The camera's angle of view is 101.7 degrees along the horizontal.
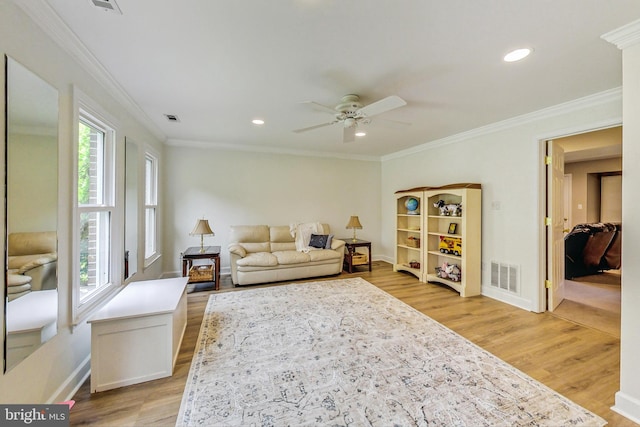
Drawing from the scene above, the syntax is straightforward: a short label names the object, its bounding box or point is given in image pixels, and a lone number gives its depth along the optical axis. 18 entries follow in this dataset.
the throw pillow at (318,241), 5.02
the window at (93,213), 2.01
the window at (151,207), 3.92
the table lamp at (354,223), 5.37
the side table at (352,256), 5.09
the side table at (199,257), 4.01
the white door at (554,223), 3.21
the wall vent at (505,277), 3.42
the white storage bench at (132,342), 1.85
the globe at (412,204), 4.85
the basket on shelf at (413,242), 4.89
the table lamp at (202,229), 4.13
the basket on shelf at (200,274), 4.02
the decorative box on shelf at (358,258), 5.19
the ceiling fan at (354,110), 2.32
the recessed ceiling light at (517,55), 1.92
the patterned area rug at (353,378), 1.62
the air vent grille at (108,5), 1.48
